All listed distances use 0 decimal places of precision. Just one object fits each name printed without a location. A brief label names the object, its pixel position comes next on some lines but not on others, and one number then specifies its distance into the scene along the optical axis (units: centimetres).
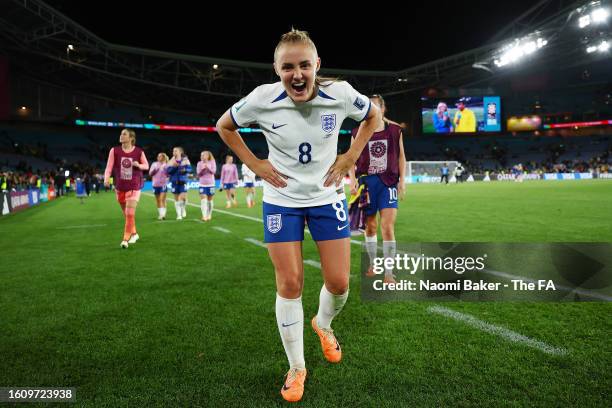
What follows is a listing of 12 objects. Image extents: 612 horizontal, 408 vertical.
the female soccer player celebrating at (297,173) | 259
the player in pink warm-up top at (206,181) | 1209
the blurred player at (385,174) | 506
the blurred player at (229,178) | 1600
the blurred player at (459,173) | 4330
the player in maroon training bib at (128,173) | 795
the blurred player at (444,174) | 3881
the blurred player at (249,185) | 1666
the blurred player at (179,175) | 1270
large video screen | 5500
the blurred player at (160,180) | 1290
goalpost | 4597
